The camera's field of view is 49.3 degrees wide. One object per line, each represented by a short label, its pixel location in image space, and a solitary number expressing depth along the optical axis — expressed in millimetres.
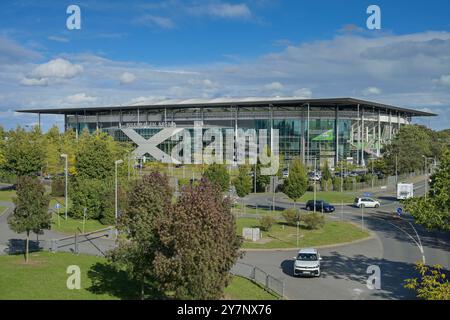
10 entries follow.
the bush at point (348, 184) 71712
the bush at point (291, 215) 38956
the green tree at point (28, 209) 26812
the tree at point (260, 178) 64688
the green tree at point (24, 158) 56562
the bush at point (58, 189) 57500
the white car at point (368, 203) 53062
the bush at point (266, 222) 36906
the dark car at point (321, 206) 48975
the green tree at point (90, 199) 42750
